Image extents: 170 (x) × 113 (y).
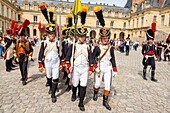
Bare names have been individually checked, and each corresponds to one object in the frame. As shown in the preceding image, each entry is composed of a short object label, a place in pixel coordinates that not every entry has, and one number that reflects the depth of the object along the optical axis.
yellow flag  4.59
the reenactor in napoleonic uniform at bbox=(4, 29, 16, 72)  8.57
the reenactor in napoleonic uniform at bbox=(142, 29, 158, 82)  7.30
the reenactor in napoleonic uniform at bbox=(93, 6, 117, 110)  4.50
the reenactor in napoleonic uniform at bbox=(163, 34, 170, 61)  14.14
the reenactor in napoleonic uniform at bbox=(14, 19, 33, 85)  6.24
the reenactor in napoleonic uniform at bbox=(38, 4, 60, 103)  4.77
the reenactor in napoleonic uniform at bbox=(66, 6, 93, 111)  4.37
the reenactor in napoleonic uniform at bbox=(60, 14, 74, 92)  5.04
